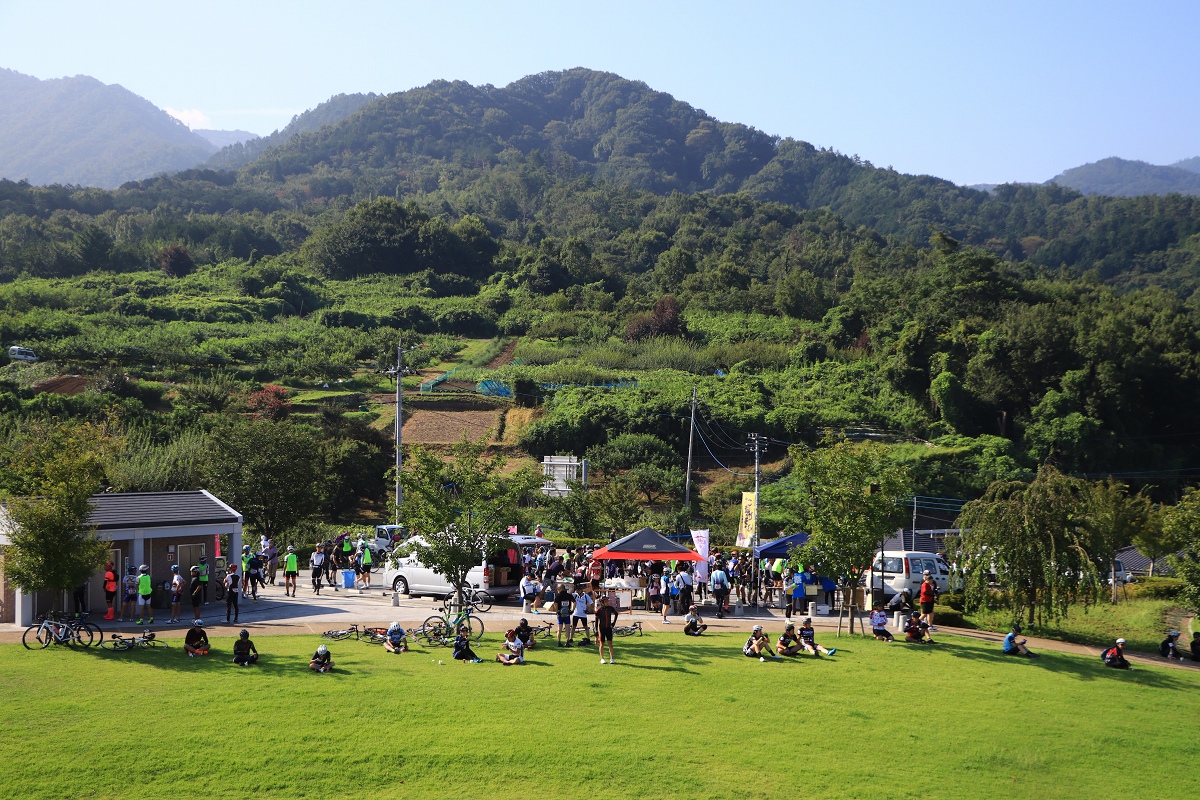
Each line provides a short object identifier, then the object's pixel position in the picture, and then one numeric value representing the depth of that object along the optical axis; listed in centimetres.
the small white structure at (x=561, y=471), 4450
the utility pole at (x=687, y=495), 4228
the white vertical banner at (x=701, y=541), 2778
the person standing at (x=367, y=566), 2789
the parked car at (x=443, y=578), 2469
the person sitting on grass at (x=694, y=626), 2067
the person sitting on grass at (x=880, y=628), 2047
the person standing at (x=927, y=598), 2158
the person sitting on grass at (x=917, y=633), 2033
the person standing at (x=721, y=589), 2327
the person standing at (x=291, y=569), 2541
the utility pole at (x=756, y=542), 2446
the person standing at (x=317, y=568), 2670
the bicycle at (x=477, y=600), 2350
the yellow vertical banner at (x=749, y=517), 3167
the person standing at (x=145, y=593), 2027
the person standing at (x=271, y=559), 2777
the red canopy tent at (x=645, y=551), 2395
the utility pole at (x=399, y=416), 3455
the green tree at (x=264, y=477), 3222
